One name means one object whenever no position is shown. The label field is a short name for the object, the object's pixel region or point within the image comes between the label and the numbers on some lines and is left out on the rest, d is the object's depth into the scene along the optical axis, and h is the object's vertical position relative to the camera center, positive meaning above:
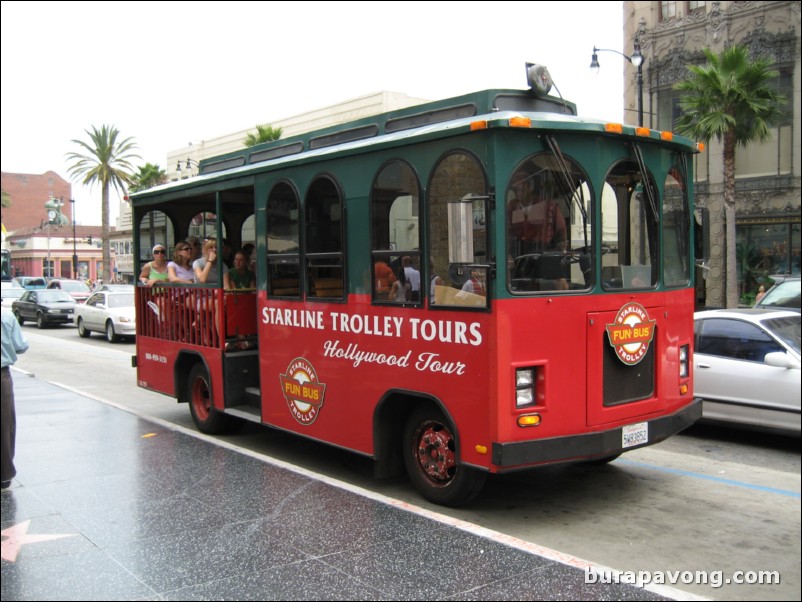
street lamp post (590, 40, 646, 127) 18.49 +5.43
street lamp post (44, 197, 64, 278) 52.49 +5.94
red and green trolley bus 5.26 -0.06
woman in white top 9.57 +0.28
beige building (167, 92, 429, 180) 32.59 +8.06
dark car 27.94 -0.68
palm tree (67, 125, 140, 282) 53.03 +9.07
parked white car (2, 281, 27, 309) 36.39 -0.12
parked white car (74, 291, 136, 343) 21.98 -0.84
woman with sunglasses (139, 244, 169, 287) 9.95 +0.24
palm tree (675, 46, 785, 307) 20.44 +4.83
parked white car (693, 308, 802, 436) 7.25 -0.96
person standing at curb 6.11 -0.89
